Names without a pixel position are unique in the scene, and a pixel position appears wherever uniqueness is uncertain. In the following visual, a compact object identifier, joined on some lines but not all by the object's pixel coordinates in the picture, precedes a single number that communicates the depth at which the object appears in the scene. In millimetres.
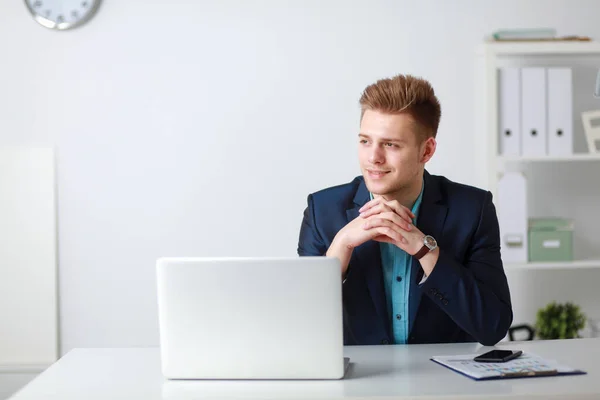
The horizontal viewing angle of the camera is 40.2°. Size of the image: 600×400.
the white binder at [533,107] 3432
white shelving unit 3426
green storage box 3480
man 2072
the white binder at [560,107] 3449
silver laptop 1649
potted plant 3494
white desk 1542
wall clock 3650
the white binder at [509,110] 3434
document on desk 1654
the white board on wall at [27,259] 3682
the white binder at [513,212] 3455
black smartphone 1786
